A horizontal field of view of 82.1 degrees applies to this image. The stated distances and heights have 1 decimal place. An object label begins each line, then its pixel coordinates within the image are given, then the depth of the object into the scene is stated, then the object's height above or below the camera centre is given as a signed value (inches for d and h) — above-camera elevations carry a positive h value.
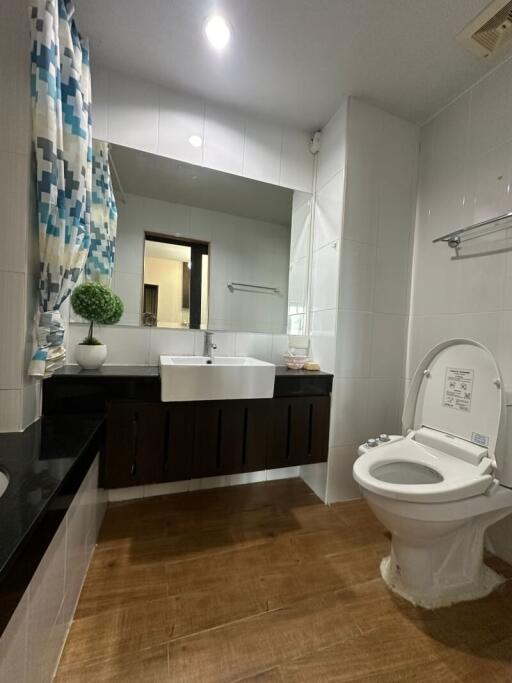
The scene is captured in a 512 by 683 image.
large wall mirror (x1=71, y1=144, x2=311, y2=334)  67.5 +20.1
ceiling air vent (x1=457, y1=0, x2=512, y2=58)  46.8 +52.3
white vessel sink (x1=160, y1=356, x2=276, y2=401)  50.6 -9.8
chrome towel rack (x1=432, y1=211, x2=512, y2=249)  53.2 +21.3
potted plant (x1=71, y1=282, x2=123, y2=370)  55.6 +2.3
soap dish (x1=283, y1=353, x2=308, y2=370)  72.7 -7.7
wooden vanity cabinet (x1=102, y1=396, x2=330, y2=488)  52.6 -21.8
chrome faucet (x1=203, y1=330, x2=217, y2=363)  71.2 -4.2
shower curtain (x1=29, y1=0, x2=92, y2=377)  38.5 +23.6
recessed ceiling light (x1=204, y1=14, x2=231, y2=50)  50.7 +52.8
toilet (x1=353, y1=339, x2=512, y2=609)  40.5 -21.4
